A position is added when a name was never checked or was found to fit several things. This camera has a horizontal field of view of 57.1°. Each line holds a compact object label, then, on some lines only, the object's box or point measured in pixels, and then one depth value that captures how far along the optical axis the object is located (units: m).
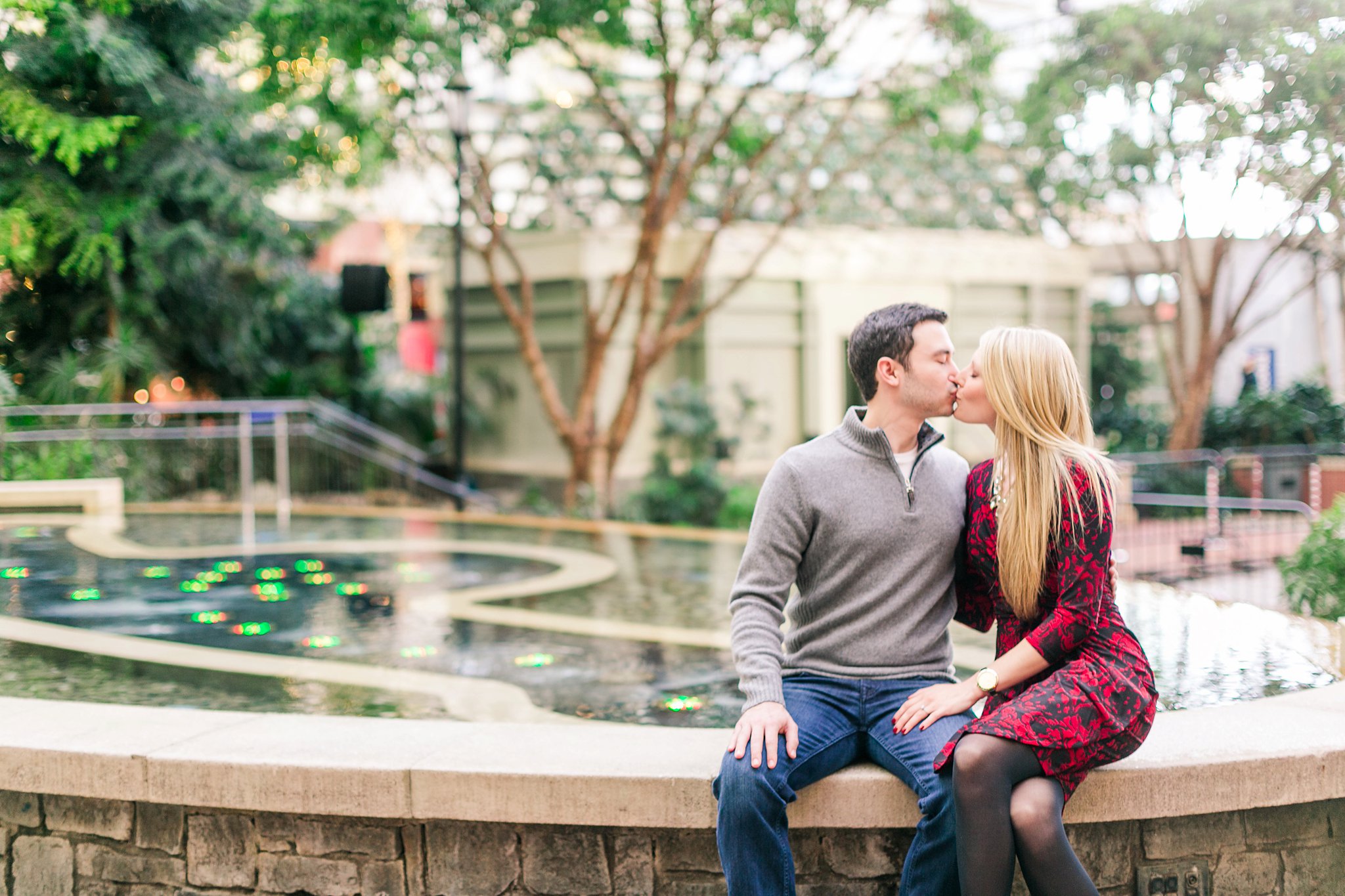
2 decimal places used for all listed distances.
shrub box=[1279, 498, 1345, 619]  5.77
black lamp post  13.38
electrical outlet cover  3.18
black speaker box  14.74
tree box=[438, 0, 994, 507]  13.01
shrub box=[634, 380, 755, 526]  14.23
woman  2.68
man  3.04
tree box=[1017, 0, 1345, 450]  13.49
